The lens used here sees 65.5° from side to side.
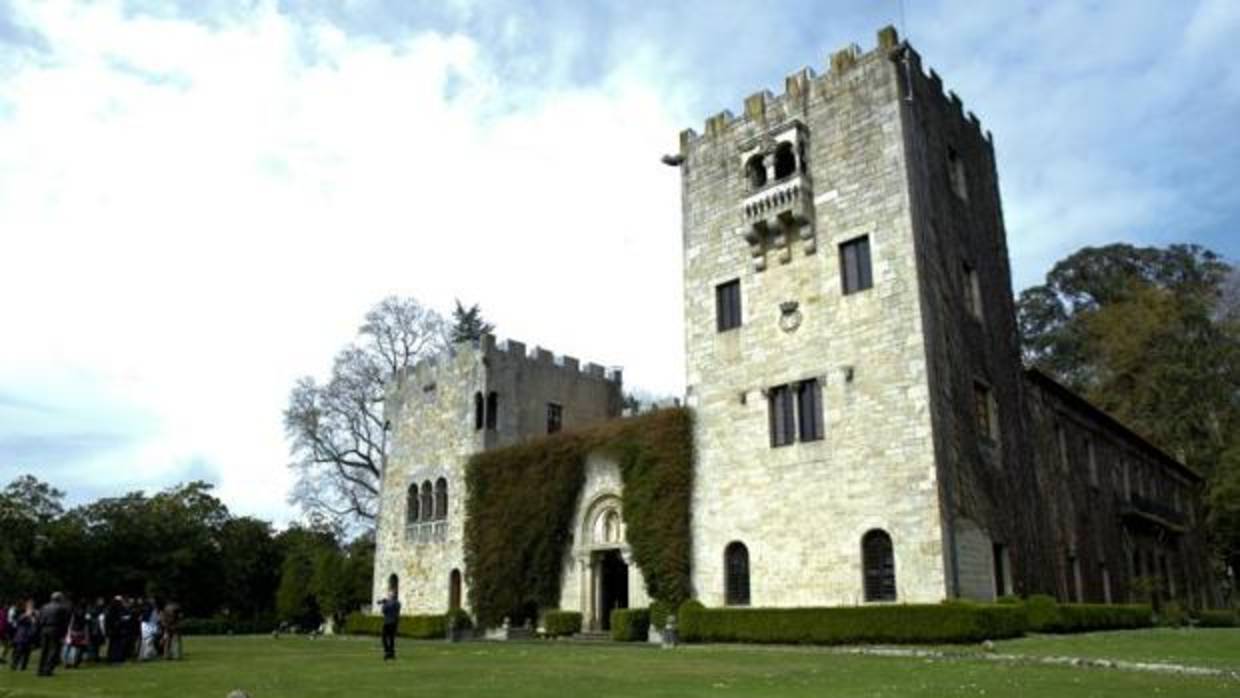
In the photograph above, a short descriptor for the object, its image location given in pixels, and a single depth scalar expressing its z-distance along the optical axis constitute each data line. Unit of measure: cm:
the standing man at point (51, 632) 1642
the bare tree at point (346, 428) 4588
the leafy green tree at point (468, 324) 5116
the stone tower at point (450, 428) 3550
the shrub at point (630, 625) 2569
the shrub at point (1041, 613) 2177
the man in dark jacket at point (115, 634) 1934
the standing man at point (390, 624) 1889
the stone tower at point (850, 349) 2241
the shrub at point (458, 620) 3162
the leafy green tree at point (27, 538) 4119
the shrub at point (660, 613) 2543
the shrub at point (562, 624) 2883
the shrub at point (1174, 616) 2894
